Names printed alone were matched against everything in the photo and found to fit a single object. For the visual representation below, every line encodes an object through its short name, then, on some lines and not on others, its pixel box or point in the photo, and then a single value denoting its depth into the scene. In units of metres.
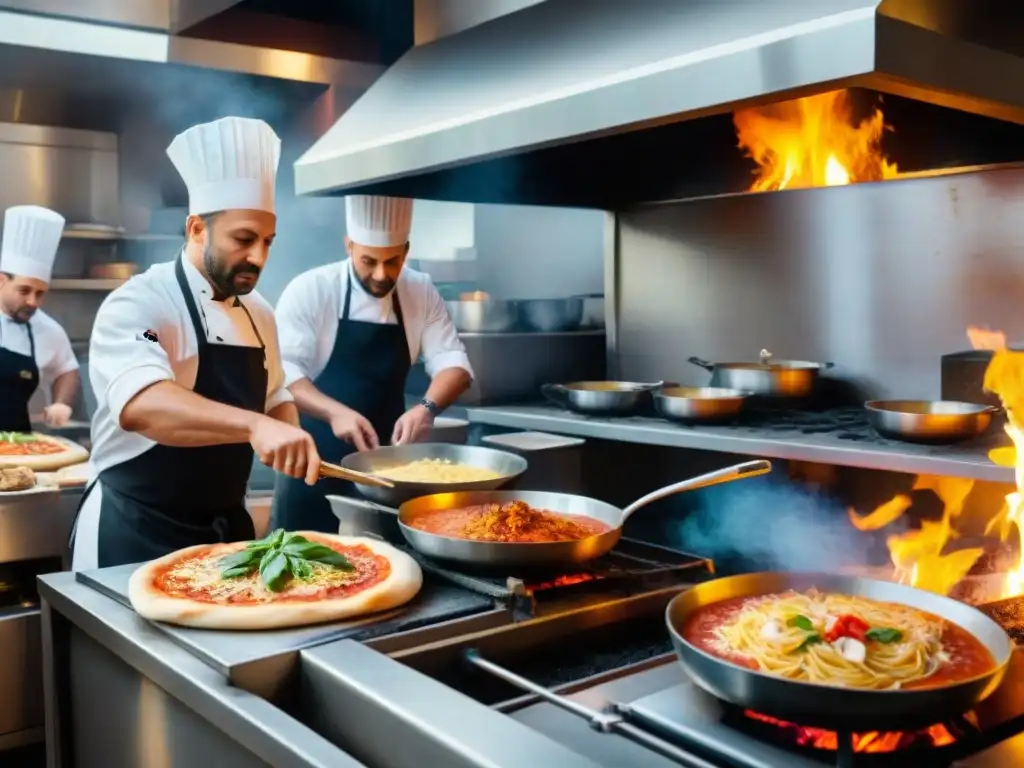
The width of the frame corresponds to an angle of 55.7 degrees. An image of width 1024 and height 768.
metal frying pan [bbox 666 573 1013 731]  0.97
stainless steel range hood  1.20
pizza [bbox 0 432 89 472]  3.48
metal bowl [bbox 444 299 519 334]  3.66
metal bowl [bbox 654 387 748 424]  2.75
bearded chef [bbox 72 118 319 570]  2.27
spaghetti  1.07
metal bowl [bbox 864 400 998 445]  2.29
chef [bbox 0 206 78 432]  4.72
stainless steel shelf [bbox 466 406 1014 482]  2.20
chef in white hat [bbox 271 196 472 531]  3.27
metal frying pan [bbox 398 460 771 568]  1.57
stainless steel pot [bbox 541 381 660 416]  3.01
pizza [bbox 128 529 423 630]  1.48
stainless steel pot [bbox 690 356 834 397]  2.87
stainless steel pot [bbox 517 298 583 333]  3.72
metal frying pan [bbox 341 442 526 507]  2.31
